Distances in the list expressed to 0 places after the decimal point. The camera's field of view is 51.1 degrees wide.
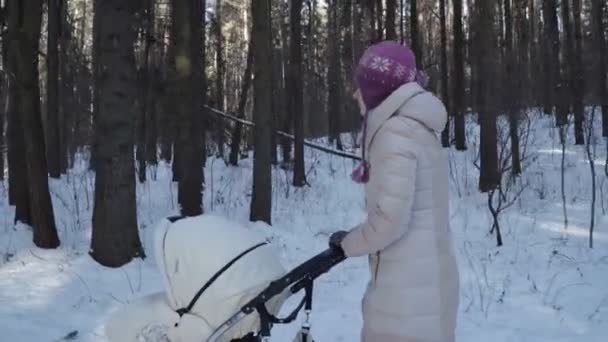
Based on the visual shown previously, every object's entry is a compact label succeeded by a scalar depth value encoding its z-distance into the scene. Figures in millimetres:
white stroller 2842
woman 2619
